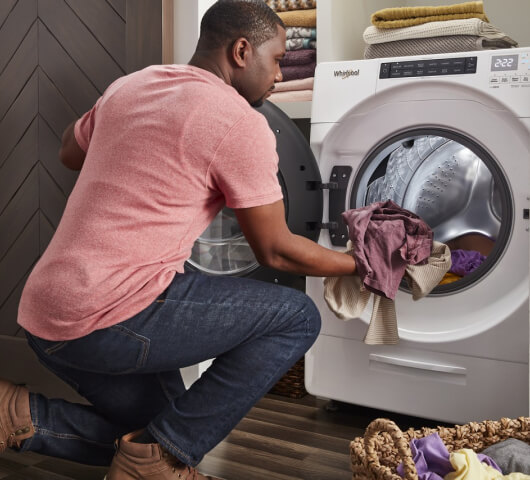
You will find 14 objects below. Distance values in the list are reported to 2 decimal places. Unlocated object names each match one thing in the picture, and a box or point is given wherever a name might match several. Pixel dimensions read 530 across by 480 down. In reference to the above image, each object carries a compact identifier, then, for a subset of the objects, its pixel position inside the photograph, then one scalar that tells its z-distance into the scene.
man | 1.10
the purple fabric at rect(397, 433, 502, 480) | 1.10
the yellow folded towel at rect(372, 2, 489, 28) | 1.78
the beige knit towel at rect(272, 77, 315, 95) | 2.11
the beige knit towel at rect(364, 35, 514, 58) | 1.75
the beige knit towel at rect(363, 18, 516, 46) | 1.73
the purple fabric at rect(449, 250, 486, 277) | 1.69
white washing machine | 1.54
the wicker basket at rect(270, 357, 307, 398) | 2.03
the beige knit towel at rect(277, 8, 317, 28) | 2.11
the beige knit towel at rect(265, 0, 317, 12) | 2.13
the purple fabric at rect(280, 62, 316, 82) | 2.13
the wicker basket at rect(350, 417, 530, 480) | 1.01
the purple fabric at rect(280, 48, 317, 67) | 2.12
